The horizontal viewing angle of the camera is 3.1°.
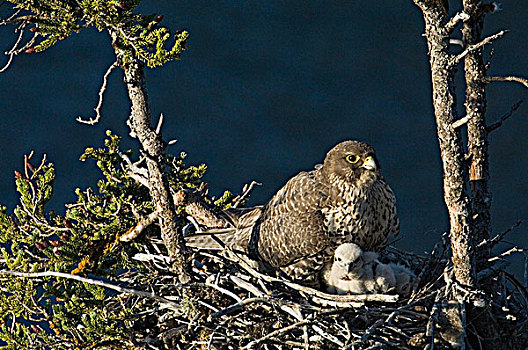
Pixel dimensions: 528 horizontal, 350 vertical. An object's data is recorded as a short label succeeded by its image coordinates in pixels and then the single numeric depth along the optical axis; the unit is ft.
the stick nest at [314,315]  52.39
